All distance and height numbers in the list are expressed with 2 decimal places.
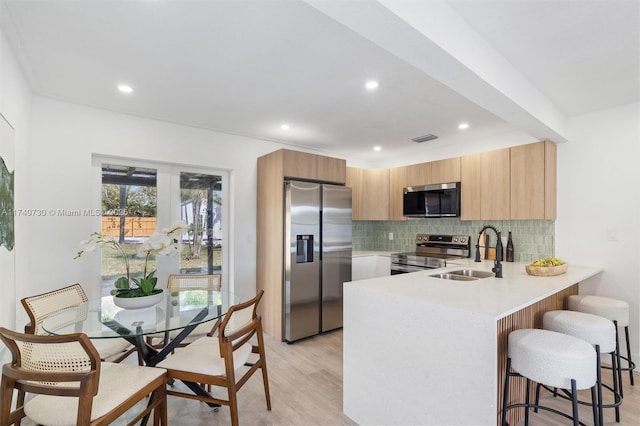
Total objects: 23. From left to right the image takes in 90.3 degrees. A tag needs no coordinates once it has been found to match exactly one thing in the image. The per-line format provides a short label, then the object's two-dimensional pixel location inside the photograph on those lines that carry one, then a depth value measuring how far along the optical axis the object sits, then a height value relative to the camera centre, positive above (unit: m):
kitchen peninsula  1.55 -0.73
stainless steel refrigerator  3.55 -0.51
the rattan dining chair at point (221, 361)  1.79 -0.90
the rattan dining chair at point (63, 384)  1.36 -0.78
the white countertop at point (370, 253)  4.52 -0.58
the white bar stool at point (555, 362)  1.55 -0.74
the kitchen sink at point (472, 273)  2.89 -0.56
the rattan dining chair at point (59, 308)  2.01 -0.66
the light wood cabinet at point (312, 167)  3.61 +0.56
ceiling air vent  3.94 +0.95
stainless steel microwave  4.06 +0.17
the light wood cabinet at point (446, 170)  4.06 +0.56
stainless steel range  4.09 -0.56
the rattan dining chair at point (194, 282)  2.84 -0.63
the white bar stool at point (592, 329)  1.95 -0.73
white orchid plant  2.12 -0.26
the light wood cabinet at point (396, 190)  4.69 +0.35
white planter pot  2.07 -0.59
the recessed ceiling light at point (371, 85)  2.44 +1.00
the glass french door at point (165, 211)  3.23 +0.01
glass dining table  1.84 -0.67
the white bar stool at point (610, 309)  2.44 -0.75
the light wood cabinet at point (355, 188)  4.75 +0.38
